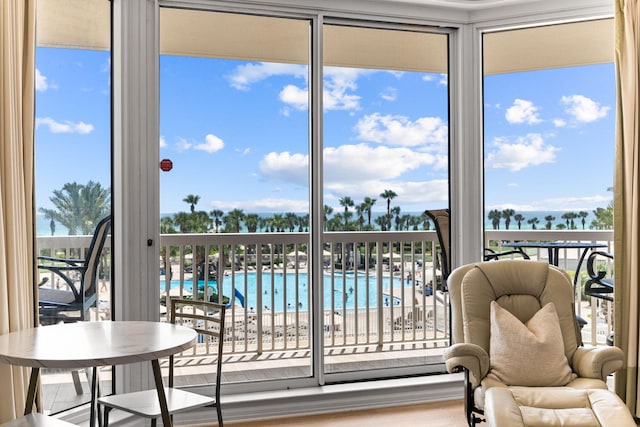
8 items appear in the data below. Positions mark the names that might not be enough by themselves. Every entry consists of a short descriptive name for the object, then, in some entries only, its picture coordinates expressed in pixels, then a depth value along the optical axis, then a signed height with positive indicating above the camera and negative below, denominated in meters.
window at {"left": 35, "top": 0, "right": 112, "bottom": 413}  2.88 +0.28
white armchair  2.46 -0.67
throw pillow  2.85 -0.67
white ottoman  2.36 -0.81
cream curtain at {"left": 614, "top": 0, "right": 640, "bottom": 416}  3.42 +0.11
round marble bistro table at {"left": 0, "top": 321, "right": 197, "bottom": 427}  1.90 -0.45
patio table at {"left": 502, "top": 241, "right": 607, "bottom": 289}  3.95 -0.20
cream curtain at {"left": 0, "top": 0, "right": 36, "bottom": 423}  2.28 +0.16
